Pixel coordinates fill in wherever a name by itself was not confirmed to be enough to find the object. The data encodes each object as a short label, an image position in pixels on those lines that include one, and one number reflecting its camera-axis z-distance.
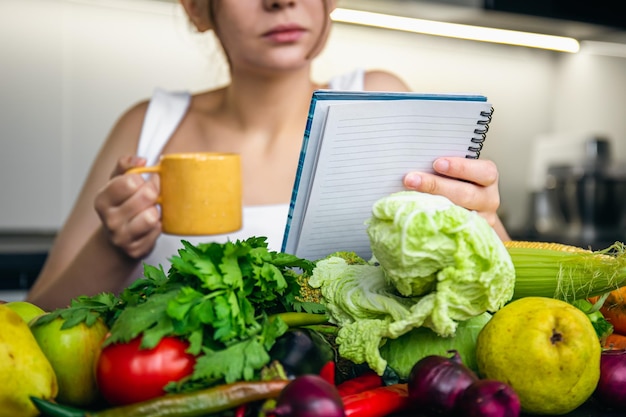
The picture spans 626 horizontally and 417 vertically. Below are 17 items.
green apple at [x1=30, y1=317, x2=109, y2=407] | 0.73
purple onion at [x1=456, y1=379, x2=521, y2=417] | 0.62
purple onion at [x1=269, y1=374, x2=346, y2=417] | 0.58
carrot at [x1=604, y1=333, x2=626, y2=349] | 0.90
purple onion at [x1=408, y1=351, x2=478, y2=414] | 0.66
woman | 1.33
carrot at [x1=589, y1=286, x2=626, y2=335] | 0.93
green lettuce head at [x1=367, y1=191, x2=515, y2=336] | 0.72
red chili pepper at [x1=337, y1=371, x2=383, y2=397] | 0.73
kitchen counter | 2.59
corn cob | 0.81
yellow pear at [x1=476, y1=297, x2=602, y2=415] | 0.70
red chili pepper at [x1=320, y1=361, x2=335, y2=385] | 0.70
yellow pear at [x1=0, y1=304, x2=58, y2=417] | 0.66
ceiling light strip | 2.95
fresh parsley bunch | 0.67
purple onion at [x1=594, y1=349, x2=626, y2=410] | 0.73
